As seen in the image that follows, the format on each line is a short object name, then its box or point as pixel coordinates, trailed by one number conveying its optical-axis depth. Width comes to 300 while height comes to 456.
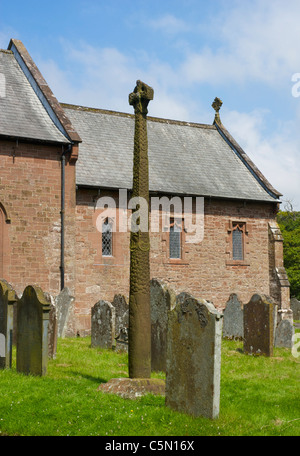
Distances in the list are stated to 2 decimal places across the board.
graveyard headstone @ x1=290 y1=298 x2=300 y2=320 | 25.42
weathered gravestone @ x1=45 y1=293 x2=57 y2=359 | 10.95
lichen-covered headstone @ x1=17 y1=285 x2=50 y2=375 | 8.84
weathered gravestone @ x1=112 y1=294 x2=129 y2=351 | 12.50
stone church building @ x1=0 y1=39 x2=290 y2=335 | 17.45
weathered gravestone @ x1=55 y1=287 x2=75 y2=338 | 15.62
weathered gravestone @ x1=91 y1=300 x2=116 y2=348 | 12.97
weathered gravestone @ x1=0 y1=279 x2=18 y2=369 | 9.66
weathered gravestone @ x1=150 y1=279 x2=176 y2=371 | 10.09
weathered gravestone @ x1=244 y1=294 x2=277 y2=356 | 12.10
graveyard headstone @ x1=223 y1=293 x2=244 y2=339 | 15.05
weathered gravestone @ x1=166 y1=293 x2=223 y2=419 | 6.57
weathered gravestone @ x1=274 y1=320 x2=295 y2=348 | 13.76
